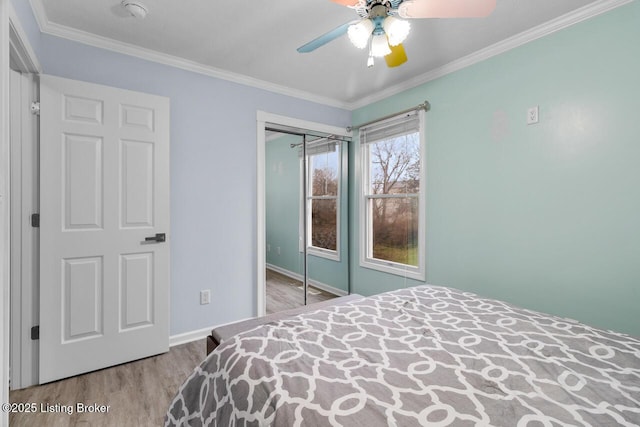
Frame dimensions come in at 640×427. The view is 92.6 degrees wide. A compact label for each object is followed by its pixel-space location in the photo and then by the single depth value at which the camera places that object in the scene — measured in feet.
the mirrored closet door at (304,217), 10.78
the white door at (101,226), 6.61
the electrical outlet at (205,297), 9.04
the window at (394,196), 10.00
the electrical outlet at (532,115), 7.25
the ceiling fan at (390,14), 4.48
